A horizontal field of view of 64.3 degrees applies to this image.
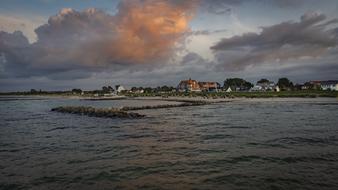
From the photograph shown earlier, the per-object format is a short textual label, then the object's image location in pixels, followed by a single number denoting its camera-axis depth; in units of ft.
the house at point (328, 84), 605.23
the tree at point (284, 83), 622.09
